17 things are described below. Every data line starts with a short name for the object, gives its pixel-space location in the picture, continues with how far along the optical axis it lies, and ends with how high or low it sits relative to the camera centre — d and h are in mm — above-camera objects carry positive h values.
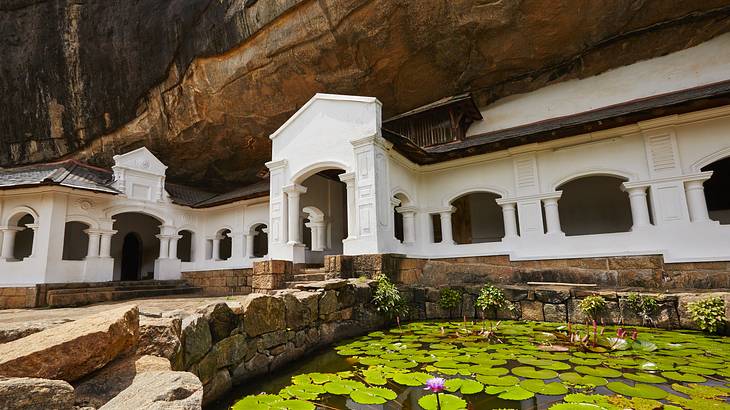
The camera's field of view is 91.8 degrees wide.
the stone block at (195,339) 2887 -613
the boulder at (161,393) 1504 -573
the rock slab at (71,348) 1724 -397
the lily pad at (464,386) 2930 -1072
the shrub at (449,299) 6798 -759
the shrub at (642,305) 5445 -804
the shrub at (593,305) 5680 -811
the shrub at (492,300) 6398 -757
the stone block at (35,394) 1377 -489
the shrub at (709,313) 4840 -856
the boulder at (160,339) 2400 -492
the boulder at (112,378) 1796 -597
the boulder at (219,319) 3365 -516
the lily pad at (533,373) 3288 -1101
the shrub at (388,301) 6408 -716
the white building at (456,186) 7289 +2067
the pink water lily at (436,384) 1882 -665
